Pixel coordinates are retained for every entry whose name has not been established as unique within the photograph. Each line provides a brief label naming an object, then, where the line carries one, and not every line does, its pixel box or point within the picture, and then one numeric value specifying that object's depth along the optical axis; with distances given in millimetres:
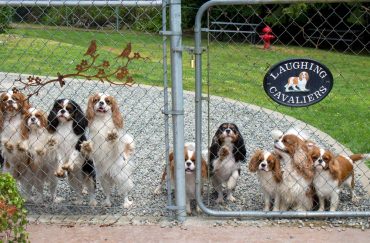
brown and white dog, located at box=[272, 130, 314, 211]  4863
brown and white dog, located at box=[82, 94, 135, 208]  4805
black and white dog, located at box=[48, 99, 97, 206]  4762
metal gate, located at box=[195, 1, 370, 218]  4840
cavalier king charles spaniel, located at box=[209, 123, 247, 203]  5176
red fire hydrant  14377
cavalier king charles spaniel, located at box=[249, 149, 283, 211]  5004
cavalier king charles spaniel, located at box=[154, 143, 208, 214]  5016
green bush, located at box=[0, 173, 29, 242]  3396
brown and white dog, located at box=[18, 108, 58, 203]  4801
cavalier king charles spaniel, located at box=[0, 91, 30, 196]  4770
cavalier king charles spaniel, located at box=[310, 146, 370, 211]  4883
